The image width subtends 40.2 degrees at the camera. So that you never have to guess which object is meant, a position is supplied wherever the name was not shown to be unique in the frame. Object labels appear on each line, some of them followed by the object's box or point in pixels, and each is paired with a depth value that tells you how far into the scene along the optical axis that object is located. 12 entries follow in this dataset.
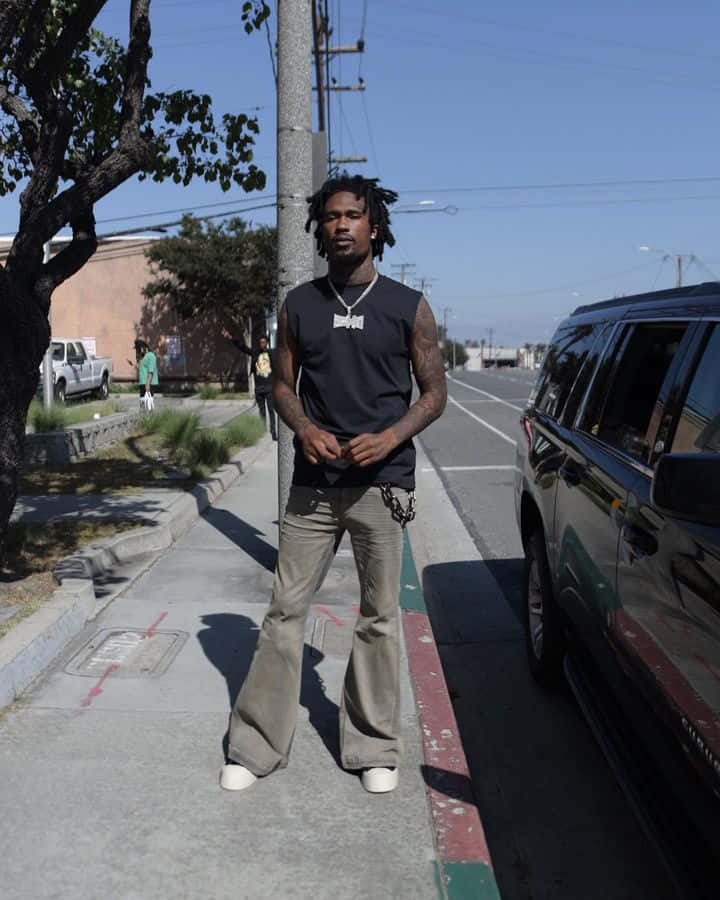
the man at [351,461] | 3.34
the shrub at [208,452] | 12.23
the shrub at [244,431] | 15.32
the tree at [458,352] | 157.62
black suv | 2.50
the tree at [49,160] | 5.72
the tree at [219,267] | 33.97
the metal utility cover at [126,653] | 4.79
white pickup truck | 26.53
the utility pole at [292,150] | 6.62
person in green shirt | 19.66
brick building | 37.62
